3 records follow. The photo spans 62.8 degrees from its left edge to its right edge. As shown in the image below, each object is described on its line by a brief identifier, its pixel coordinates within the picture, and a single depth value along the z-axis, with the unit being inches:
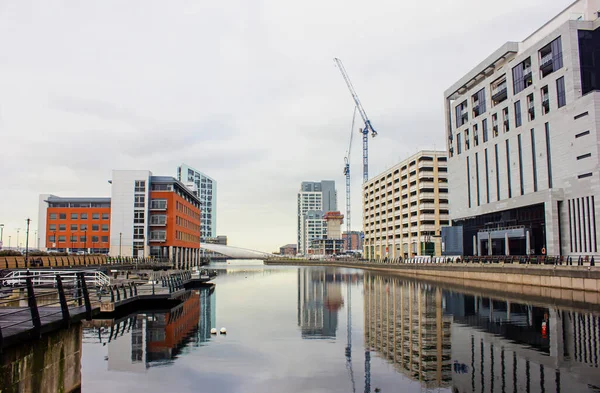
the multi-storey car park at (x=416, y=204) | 5772.6
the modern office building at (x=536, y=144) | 2866.6
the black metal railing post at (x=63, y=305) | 645.9
